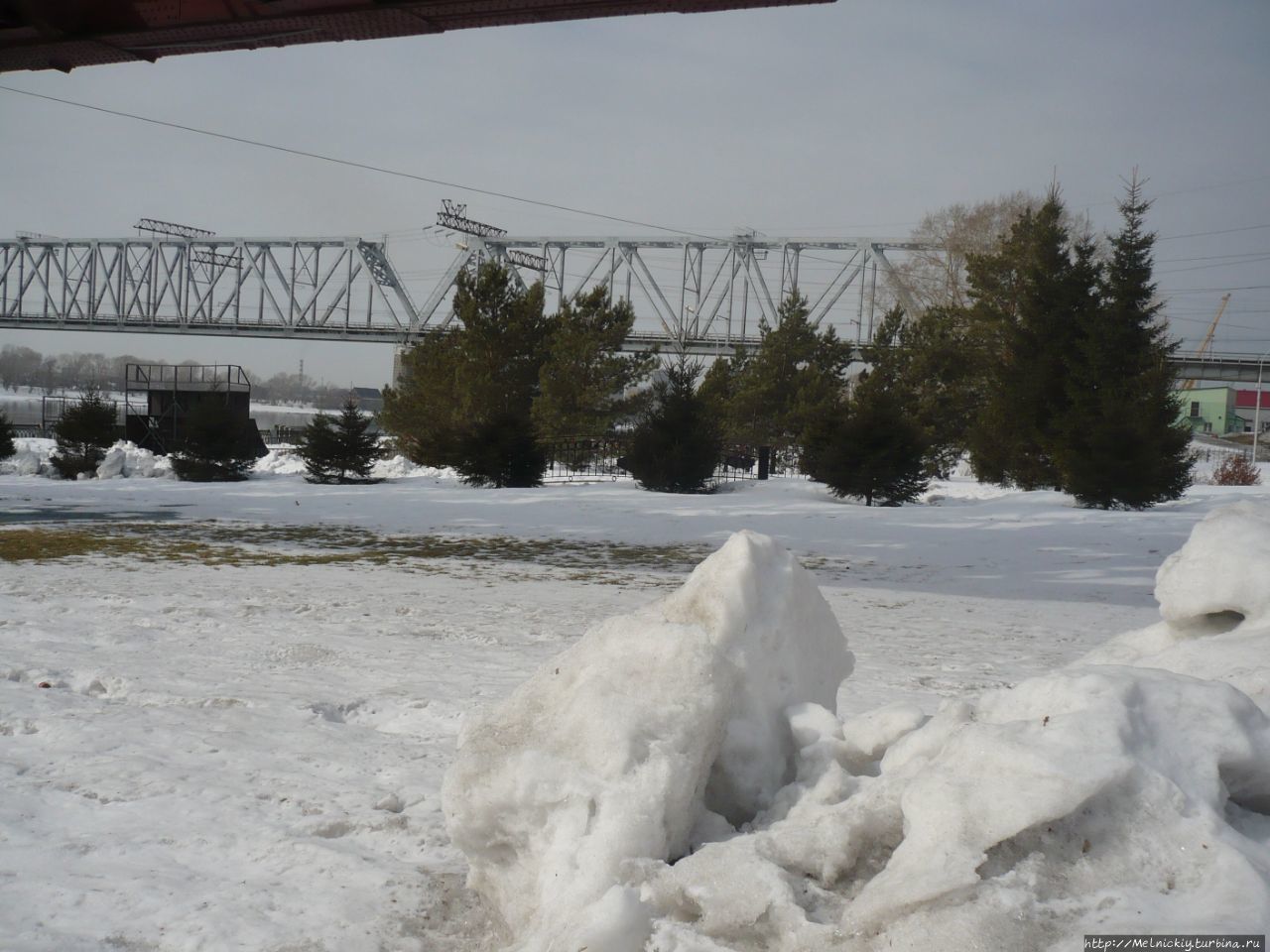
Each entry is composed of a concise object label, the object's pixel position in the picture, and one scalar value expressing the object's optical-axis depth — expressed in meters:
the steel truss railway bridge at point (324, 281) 81.88
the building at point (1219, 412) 87.06
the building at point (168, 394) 29.88
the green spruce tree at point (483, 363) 25.47
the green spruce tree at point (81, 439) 24.88
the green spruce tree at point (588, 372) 26.09
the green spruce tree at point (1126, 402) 16.95
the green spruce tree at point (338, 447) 22.50
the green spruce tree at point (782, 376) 33.25
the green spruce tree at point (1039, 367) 22.38
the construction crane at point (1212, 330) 62.21
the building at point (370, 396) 107.03
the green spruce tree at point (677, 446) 19.55
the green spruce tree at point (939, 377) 29.16
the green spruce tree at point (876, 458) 17.83
